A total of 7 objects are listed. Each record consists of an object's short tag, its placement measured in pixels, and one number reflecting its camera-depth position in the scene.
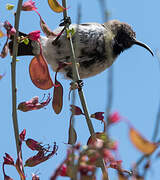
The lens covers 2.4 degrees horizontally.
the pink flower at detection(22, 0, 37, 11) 2.87
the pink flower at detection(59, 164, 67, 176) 1.45
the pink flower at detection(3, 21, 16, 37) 2.43
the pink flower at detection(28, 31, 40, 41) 2.83
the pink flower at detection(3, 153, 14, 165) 2.47
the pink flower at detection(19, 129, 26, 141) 2.69
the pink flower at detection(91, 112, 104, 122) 3.19
